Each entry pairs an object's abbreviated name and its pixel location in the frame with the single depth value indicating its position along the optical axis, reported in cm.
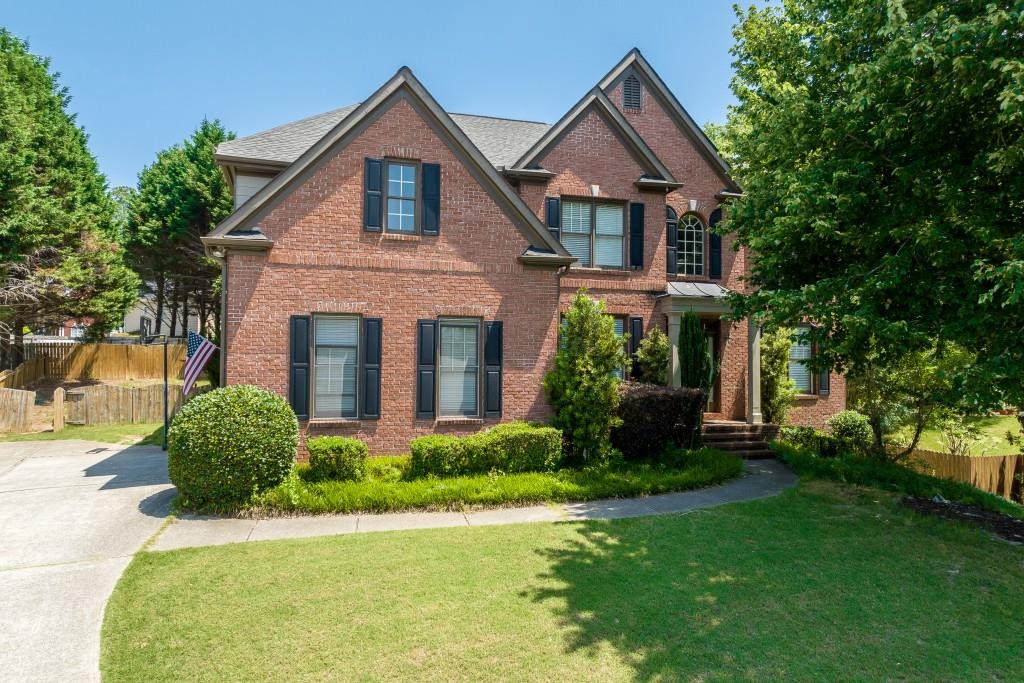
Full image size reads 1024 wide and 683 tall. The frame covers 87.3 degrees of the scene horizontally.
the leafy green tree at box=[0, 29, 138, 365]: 1961
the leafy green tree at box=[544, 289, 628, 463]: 1148
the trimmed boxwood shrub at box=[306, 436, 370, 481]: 995
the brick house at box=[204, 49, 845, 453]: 1071
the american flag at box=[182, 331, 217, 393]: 1238
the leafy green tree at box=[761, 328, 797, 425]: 1655
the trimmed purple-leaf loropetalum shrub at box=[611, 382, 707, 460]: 1234
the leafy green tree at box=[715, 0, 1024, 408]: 712
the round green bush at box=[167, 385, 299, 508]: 865
